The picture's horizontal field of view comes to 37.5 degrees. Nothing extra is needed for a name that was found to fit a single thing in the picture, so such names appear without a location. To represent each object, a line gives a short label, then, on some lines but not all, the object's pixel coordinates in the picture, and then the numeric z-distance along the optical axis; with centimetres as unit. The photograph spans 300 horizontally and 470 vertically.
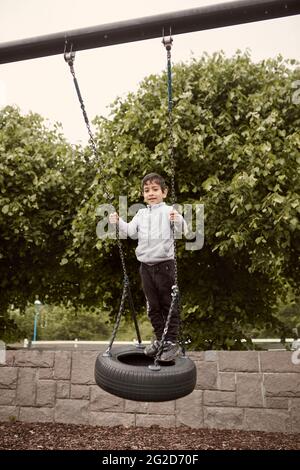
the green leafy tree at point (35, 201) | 818
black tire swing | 339
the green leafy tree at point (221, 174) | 661
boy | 409
